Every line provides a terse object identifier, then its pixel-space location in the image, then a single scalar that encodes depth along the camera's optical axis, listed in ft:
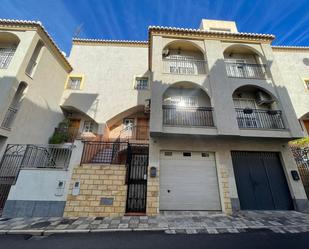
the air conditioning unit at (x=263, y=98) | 30.93
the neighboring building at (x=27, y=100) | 22.48
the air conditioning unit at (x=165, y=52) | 34.87
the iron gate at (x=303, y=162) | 27.55
